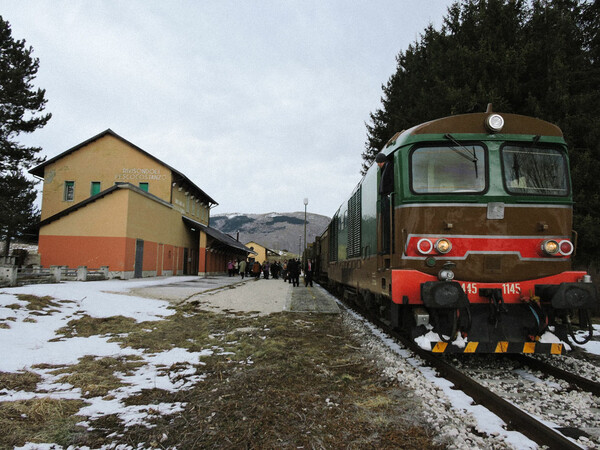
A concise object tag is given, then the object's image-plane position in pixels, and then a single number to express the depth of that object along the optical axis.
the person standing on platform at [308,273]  21.13
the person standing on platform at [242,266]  28.00
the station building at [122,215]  20.08
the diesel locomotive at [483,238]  4.56
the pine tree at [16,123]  25.02
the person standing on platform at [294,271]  21.15
